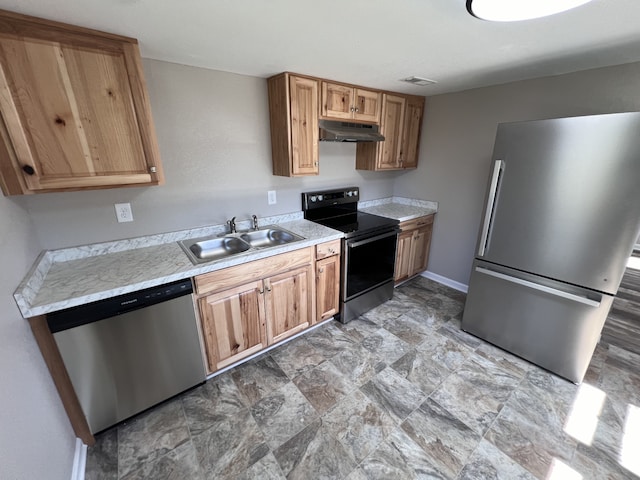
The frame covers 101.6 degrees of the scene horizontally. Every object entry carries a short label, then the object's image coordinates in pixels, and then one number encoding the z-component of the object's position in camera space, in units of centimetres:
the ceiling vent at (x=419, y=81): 230
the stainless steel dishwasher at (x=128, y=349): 138
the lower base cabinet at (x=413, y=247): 308
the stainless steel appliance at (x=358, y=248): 250
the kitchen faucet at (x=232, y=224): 224
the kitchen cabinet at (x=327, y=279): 232
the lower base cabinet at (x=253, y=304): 179
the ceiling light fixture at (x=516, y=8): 101
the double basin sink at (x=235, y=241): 210
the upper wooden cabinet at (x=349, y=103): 232
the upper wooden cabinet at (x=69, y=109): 121
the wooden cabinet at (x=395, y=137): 284
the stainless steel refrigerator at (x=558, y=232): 159
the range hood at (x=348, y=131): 232
